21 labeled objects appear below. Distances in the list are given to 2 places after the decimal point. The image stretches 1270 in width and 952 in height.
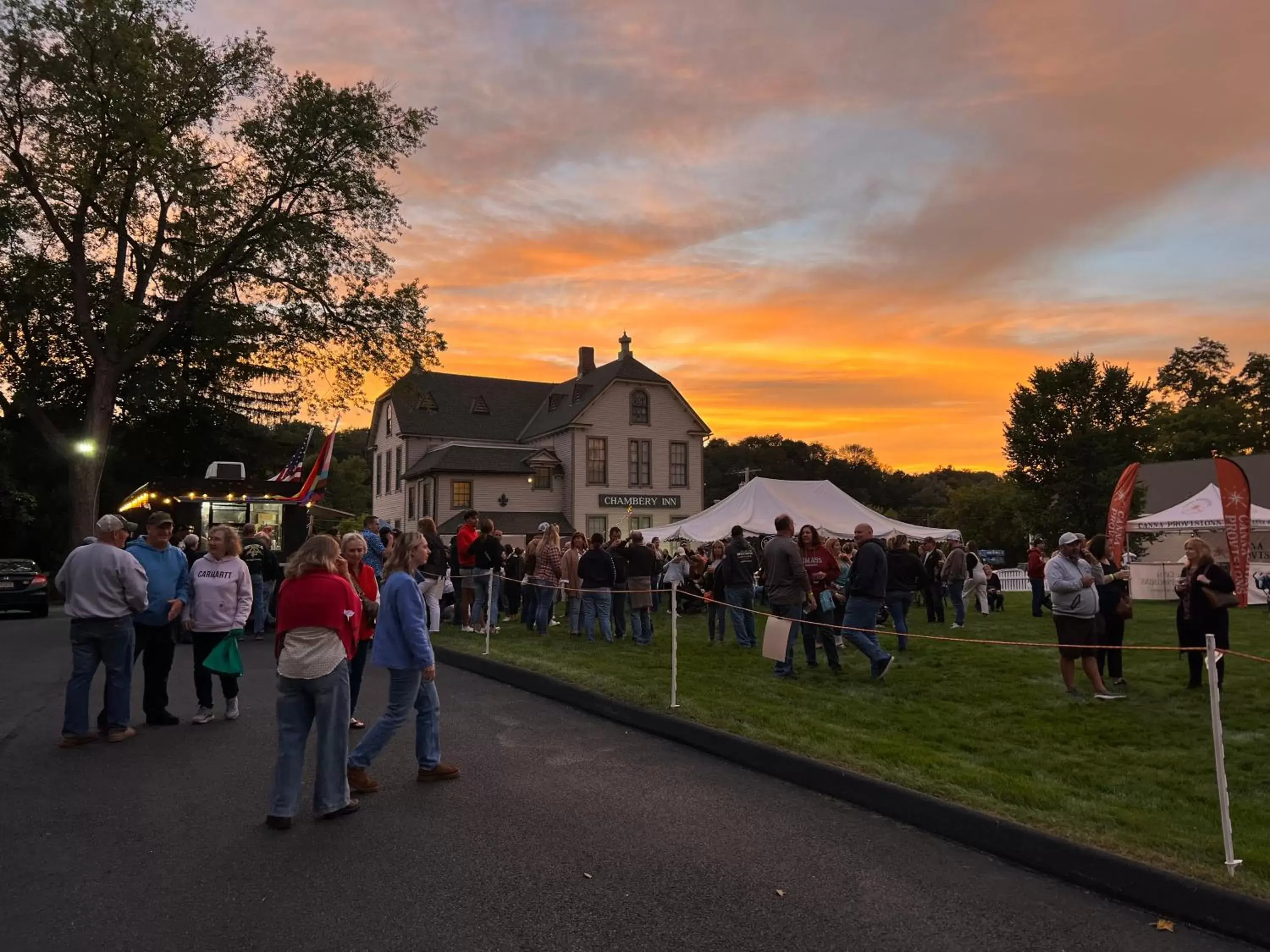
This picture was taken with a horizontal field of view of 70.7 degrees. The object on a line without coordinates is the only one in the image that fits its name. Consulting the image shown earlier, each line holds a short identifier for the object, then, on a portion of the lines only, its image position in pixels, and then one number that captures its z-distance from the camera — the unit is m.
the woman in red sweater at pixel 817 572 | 12.12
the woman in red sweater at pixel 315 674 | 5.25
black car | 21.16
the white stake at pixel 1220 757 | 4.30
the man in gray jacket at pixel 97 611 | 7.23
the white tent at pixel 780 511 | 25.28
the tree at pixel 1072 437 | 41.38
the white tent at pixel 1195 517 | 22.47
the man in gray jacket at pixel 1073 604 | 9.15
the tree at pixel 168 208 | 24.14
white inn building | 41.94
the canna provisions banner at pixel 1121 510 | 20.06
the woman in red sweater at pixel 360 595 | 7.27
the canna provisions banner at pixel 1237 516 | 18.78
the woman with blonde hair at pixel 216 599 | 8.00
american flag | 24.44
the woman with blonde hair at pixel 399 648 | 5.95
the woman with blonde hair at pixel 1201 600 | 9.34
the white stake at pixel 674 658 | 8.49
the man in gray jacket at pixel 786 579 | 11.04
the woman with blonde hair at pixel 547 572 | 15.47
